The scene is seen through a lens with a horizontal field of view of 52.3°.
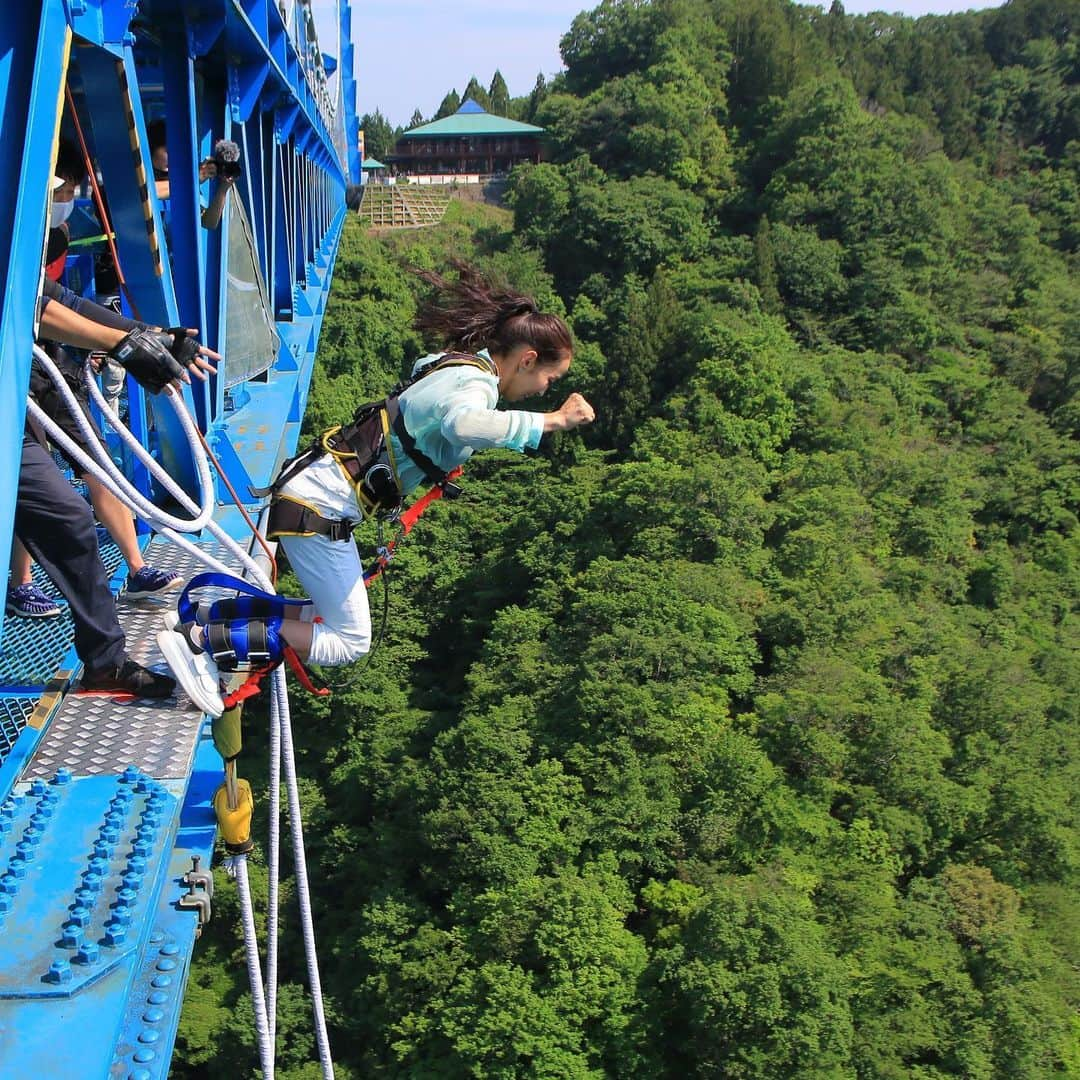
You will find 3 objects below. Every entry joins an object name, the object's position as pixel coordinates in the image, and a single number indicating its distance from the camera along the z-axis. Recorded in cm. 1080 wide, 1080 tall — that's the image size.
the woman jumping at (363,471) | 346
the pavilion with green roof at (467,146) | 5278
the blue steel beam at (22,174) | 213
